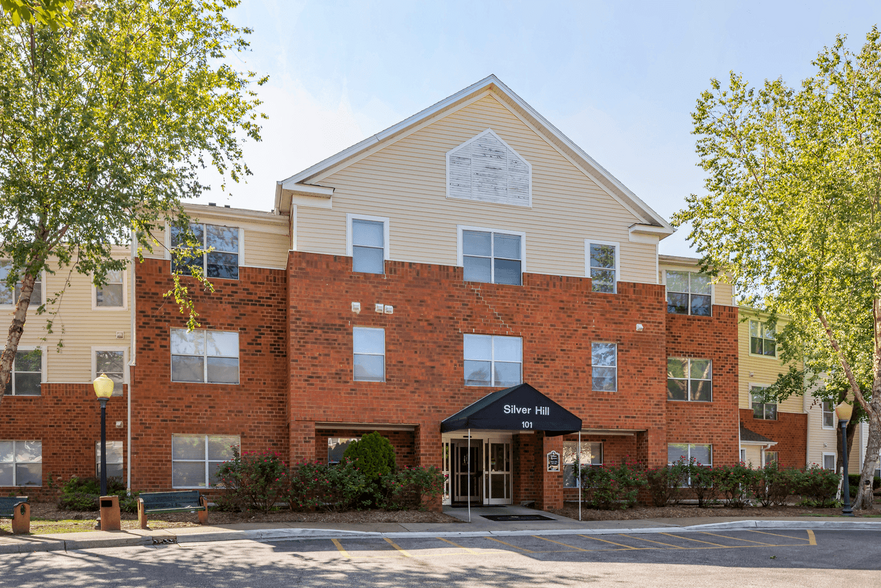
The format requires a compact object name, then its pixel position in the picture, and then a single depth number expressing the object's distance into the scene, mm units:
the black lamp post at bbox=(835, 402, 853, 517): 20203
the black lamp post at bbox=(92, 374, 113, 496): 15853
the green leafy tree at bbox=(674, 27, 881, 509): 21000
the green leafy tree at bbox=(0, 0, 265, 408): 15000
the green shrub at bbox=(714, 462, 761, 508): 21531
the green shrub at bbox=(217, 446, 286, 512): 17531
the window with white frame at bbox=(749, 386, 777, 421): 29609
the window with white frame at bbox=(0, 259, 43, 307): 22944
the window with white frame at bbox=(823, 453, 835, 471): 32594
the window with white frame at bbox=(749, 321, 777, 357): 30000
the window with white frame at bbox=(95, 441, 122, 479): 22703
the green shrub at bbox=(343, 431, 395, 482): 18281
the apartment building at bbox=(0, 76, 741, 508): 18859
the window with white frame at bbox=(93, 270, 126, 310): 23750
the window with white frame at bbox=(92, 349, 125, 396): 23484
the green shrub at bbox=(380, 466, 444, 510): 18297
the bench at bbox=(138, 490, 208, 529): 15344
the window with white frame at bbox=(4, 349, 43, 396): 22891
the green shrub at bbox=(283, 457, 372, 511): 17703
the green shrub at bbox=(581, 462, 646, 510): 20062
